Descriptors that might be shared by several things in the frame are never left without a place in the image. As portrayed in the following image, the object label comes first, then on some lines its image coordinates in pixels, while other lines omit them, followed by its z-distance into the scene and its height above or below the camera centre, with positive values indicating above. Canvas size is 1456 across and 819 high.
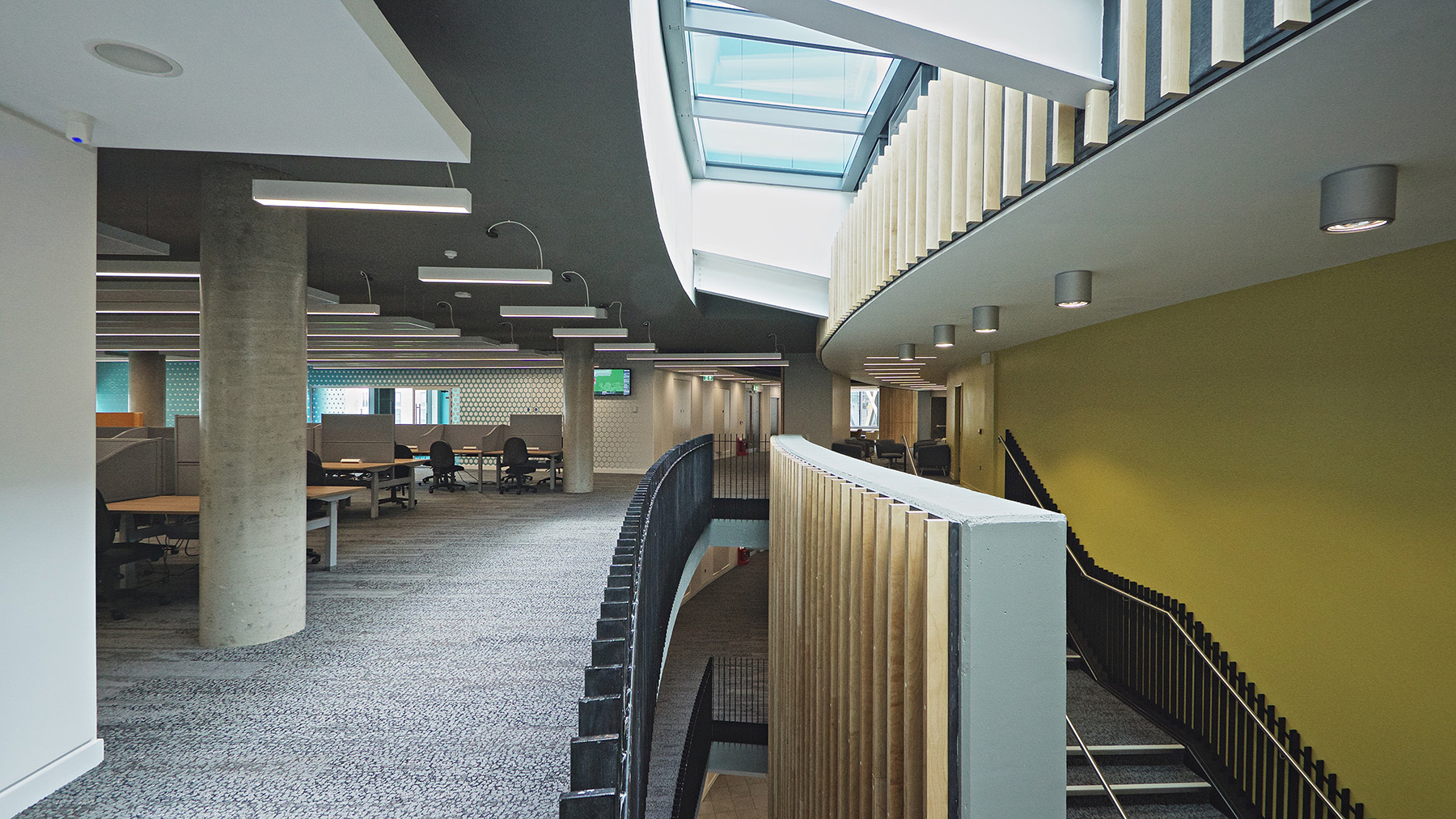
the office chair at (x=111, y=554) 4.74 -1.14
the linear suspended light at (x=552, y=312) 7.54 +1.09
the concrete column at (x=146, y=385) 15.09 +0.41
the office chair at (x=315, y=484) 6.44 -1.02
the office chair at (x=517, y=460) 12.35 -1.07
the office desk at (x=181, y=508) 5.68 -0.92
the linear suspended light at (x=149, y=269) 5.17 +1.07
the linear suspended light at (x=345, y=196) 3.44 +1.11
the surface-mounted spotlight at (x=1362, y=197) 2.46 +0.81
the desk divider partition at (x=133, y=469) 6.49 -0.68
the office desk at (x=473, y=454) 12.43 -0.98
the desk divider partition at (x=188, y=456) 7.28 -0.63
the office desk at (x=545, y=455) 12.60 -0.97
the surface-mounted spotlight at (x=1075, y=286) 4.49 +0.83
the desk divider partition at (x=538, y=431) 13.96 -0.56
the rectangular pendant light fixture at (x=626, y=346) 11.73 +1.08
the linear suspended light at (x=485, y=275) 5.91 +1.18
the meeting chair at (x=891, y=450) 18.89 -1.26
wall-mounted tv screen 17.30 +0.59
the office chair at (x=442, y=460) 12.36 -1.05
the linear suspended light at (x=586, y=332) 9.40 +1.05
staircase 5.50 -3.21
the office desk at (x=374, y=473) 9.07 -0.98
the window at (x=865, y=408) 27.55 -0.07
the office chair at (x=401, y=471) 11.32 -1.20
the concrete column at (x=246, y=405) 3.96 -0.01
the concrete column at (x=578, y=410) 12.22 -0.10
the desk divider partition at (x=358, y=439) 10.58 -0.57
